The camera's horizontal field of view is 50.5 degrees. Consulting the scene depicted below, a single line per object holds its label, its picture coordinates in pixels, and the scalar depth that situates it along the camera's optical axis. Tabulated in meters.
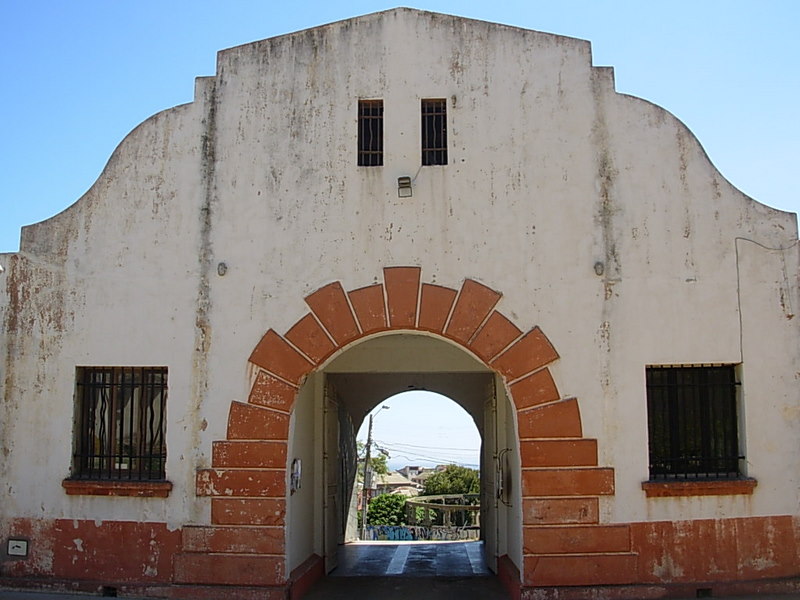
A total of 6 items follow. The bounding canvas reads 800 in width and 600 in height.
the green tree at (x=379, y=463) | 54.78
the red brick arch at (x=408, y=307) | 8.88
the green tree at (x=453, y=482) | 38.62
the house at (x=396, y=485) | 50.38
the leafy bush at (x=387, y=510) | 30.99
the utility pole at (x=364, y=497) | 21.73
